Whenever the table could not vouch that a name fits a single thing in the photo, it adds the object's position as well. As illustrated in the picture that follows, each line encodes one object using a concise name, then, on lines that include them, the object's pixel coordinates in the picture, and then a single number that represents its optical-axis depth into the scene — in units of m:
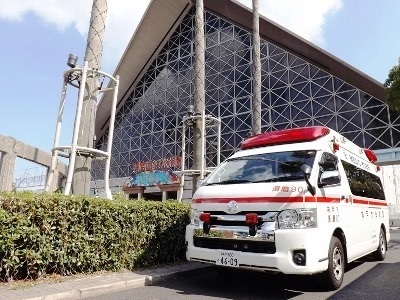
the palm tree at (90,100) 7.41
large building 25.00
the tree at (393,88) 14.46
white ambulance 4.51
